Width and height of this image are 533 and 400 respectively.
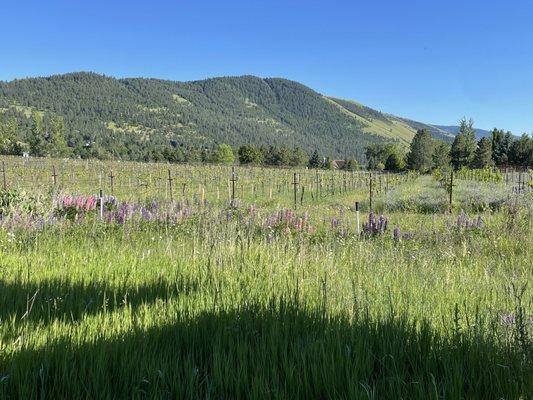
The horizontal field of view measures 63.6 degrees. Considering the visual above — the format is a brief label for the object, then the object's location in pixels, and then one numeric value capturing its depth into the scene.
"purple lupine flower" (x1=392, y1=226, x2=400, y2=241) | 6.94
